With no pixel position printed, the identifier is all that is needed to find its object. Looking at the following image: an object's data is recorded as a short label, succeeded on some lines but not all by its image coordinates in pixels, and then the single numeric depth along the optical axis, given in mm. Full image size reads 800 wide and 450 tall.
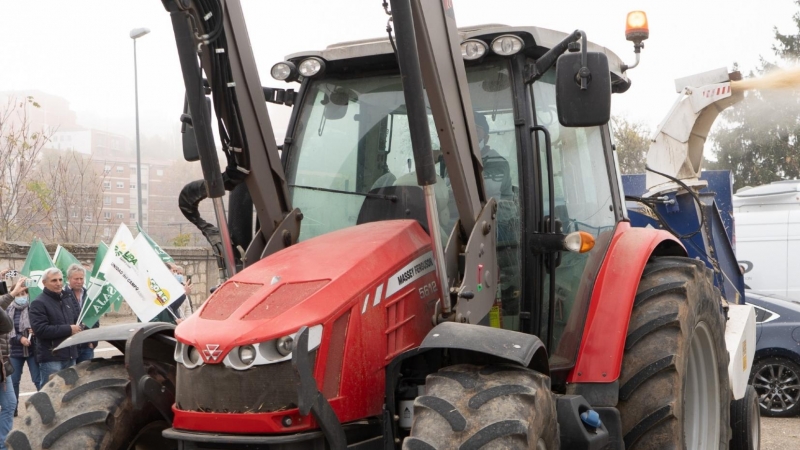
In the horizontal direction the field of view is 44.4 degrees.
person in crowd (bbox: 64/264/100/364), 11464
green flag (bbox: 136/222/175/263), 13377
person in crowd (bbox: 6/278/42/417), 11094
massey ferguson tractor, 3873
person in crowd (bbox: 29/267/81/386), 10414
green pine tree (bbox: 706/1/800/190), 32500
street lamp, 20250
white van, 16656
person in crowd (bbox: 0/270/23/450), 8906
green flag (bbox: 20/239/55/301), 13289
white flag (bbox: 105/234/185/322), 12422
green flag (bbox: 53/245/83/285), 15055
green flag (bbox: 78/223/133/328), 12016
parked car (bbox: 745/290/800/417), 11844
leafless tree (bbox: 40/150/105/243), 28469
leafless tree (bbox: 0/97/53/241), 24047
